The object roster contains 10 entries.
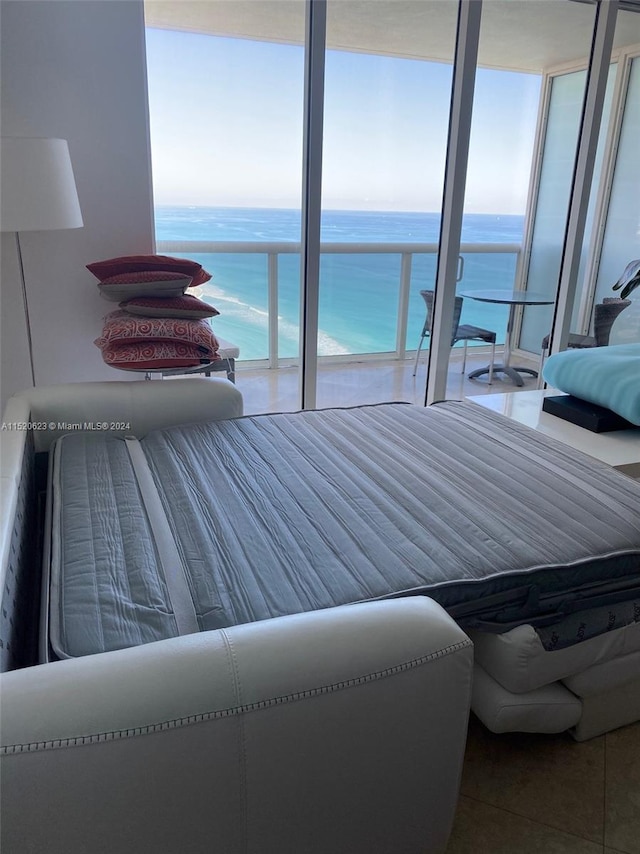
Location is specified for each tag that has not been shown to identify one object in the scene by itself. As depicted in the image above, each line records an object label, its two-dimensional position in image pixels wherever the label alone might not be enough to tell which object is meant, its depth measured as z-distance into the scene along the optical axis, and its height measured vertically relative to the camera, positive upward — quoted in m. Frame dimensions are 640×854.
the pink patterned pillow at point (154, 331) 2.43 -0.49
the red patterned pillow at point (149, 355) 2.44 -0.58
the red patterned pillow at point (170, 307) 2.49 -0.41
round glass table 4.04 -0.56
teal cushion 2.17 -0.57
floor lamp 2.15 +0.02
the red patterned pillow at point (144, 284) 2.50 -0.33
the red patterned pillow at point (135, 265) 2.52 -0.26
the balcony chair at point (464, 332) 3.88 -0.75
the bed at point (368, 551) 1.26 -0.74
